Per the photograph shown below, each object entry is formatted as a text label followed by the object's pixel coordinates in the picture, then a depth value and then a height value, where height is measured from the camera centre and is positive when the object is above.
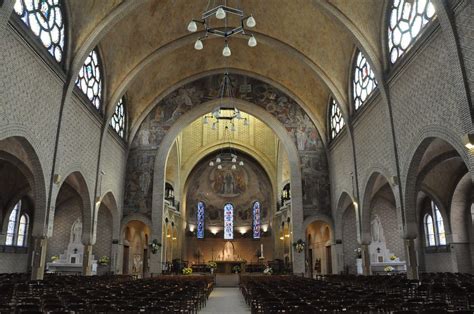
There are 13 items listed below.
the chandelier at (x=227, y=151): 41.12 +11.04
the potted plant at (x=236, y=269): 37.46 -1.17
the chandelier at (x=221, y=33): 11.66 +7.35
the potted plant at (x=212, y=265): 34.38 -0.76
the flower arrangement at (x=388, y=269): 23.06 -0.77
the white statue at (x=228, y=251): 43.97 +0.60
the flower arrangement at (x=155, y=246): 27.17 +0.73
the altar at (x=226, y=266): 38.97 -0.92
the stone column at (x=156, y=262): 27.59 -0.34
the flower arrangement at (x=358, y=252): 24.84 +0.19
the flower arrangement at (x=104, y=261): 25.67 -0.23
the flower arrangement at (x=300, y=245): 27.28 +0.74
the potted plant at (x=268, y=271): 31.59 -1.16
